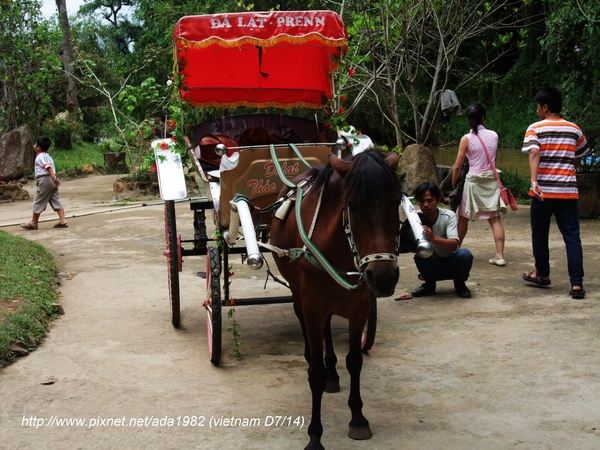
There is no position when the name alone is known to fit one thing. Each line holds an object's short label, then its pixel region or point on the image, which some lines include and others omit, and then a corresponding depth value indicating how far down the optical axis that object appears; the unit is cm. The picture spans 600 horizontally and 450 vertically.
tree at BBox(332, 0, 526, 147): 1270
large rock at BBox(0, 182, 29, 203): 1710
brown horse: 377
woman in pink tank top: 860
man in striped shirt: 717
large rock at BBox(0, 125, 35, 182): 2070
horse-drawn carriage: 388
